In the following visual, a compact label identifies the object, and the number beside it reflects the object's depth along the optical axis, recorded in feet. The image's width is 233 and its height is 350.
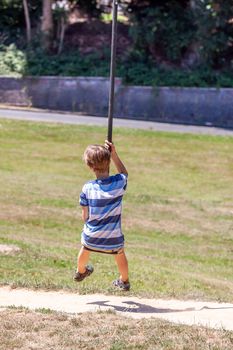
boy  22.86
